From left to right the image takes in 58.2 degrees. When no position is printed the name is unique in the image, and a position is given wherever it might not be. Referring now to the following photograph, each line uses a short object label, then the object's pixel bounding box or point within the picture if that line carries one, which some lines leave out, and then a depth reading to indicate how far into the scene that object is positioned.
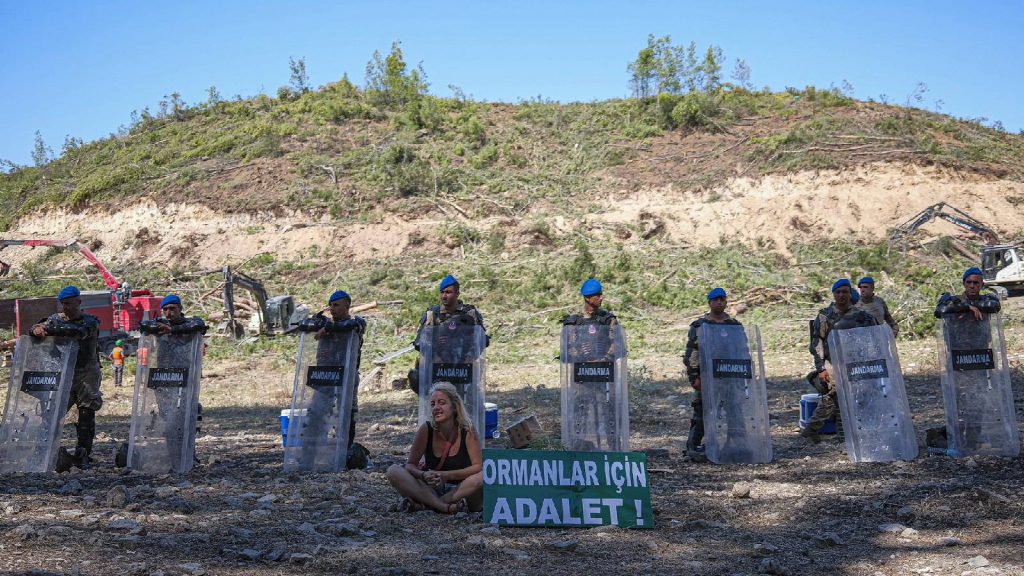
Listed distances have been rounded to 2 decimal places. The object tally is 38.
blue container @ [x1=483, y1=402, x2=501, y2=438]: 9.41
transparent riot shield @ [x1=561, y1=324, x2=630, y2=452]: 8.02
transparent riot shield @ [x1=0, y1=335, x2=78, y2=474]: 7.88
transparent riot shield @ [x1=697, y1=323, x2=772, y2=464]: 8.18
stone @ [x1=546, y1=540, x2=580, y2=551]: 5.34
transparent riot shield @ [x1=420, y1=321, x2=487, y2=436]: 8.05
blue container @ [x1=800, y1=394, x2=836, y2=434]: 9.48
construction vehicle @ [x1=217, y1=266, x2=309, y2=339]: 23.78
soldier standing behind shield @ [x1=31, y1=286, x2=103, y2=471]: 8.09
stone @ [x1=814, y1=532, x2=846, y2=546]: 5.45
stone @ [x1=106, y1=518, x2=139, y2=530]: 5.58
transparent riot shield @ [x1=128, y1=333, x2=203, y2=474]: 7.95
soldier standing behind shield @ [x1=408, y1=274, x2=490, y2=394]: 8.16
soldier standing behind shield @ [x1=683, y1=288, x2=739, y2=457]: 8.50
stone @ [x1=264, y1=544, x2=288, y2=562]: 5.02
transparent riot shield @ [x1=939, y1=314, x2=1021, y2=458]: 7.84
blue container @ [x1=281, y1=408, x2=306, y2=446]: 8.77
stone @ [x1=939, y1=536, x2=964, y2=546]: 5.36
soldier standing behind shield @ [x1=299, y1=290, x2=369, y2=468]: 7.91
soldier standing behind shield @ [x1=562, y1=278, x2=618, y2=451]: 8.05
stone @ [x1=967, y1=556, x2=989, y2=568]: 4.85
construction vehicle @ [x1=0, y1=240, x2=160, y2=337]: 21.41
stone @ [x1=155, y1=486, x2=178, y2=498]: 6.82
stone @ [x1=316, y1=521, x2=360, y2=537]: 5.66
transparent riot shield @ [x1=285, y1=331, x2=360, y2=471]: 7.92
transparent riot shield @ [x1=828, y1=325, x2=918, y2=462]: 7.91
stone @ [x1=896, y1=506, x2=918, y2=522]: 5.98
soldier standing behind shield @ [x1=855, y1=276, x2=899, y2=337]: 9.48
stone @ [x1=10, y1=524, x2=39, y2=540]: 5.25
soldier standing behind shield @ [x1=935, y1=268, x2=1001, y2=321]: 7.92
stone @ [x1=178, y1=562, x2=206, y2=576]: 4.68
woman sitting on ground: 6.14
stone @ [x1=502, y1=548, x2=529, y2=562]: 5.15
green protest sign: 5.84
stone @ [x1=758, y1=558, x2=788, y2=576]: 4.85
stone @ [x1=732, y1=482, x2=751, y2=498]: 6.78
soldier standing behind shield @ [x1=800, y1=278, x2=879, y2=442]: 8.73
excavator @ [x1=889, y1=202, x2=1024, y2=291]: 24.83
